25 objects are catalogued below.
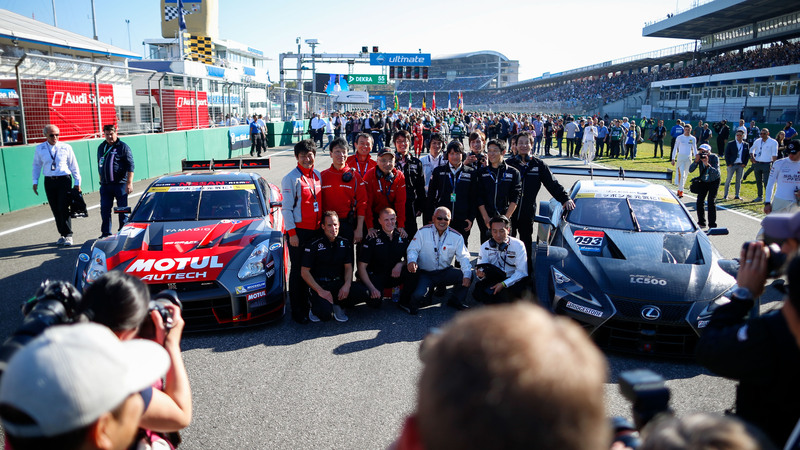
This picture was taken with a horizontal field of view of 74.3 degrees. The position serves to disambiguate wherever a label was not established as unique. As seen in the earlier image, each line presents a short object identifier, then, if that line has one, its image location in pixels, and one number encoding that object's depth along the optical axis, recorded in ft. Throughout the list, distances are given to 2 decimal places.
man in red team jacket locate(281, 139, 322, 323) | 17.33
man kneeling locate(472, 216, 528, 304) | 18.01
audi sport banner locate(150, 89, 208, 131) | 61.65
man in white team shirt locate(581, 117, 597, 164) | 65.16
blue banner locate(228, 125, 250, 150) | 75.66
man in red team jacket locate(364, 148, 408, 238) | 20.89
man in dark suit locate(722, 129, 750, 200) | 40.65
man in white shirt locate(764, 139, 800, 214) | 25.55
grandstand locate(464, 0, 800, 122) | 105.29
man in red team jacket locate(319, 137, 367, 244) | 18.86
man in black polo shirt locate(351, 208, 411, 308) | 18.80
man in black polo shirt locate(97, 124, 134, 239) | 26.05
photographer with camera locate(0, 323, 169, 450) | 3.64
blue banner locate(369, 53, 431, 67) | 129.80
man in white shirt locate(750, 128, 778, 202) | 38.46
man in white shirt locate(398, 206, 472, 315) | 18.26
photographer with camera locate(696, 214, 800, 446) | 5.26
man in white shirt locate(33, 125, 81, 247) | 26.16
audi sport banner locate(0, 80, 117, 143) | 41.27
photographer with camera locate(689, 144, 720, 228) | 30.22
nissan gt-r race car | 15.55
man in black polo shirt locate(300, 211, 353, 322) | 17.15
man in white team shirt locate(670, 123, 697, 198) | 42.24
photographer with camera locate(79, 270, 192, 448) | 5.93
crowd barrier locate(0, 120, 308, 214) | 34.88
